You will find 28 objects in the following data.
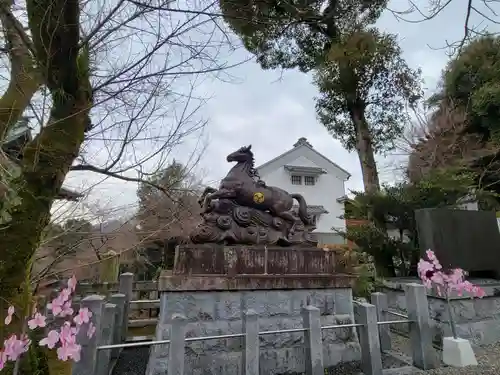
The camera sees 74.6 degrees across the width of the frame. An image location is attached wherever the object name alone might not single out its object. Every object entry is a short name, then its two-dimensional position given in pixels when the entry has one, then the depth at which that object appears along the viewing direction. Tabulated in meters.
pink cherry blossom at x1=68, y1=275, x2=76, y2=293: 2.14
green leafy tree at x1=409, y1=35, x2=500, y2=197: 10.47
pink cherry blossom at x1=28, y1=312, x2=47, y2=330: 1.98
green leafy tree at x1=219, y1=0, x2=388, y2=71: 2.79
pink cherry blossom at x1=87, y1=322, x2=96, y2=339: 2.46
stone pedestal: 3.56
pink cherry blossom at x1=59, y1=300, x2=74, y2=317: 2.16
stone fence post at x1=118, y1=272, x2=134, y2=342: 4.89
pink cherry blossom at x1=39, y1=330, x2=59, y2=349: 1.94
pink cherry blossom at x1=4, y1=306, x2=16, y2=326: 1.89
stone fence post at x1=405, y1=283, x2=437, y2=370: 3.62
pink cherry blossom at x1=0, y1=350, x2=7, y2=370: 1.85
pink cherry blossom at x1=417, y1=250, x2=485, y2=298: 3.95
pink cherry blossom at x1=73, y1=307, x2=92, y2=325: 2.21
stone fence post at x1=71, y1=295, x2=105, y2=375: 2.68
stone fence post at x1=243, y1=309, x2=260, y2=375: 3.00
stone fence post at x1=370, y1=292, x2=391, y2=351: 4.45
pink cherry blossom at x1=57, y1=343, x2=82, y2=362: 1.95
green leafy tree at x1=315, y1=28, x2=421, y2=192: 9.33
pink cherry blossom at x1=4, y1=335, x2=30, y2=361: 1.85
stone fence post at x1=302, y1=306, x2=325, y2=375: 3.20
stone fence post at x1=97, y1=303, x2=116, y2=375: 3.14
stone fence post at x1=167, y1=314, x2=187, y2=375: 2.73
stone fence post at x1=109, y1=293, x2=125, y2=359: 4.30
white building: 19.35
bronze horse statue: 4.22
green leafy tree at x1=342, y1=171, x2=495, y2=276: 6.63
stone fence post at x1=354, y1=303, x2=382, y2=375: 3.39
